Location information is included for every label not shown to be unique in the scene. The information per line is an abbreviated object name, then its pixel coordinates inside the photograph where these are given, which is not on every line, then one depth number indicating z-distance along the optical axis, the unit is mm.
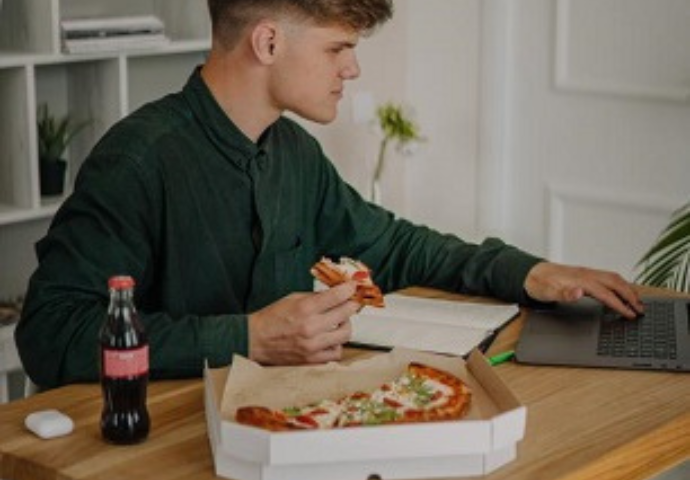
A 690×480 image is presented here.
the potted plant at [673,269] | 3596
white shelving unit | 4043
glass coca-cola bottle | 1972
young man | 2264
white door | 4379
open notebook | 2406
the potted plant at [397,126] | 4652
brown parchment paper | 2043
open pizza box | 1825
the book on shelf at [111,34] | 4094
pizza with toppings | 1912
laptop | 2379
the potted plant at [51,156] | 4203
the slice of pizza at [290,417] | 1896
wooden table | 1942
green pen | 2381
